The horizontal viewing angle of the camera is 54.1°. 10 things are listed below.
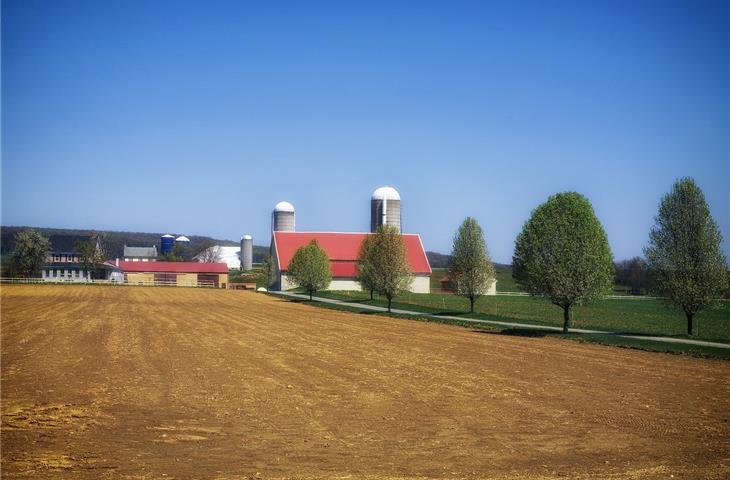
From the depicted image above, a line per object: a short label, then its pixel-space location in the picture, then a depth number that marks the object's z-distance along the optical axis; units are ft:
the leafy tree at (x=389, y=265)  182.29
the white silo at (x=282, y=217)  387.82
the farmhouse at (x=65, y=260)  412.57
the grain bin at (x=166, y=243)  570.46
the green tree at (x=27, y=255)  369.71
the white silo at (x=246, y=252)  535.60
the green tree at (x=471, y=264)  173.47
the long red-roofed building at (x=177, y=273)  369.91
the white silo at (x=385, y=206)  358.62
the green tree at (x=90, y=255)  407.38
